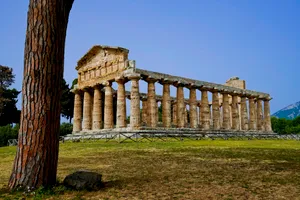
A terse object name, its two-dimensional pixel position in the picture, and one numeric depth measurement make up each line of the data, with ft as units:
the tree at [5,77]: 167.73
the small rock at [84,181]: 25.70
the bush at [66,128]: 164.96
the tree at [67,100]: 198.41
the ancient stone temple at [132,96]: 121.70
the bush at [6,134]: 134.10
